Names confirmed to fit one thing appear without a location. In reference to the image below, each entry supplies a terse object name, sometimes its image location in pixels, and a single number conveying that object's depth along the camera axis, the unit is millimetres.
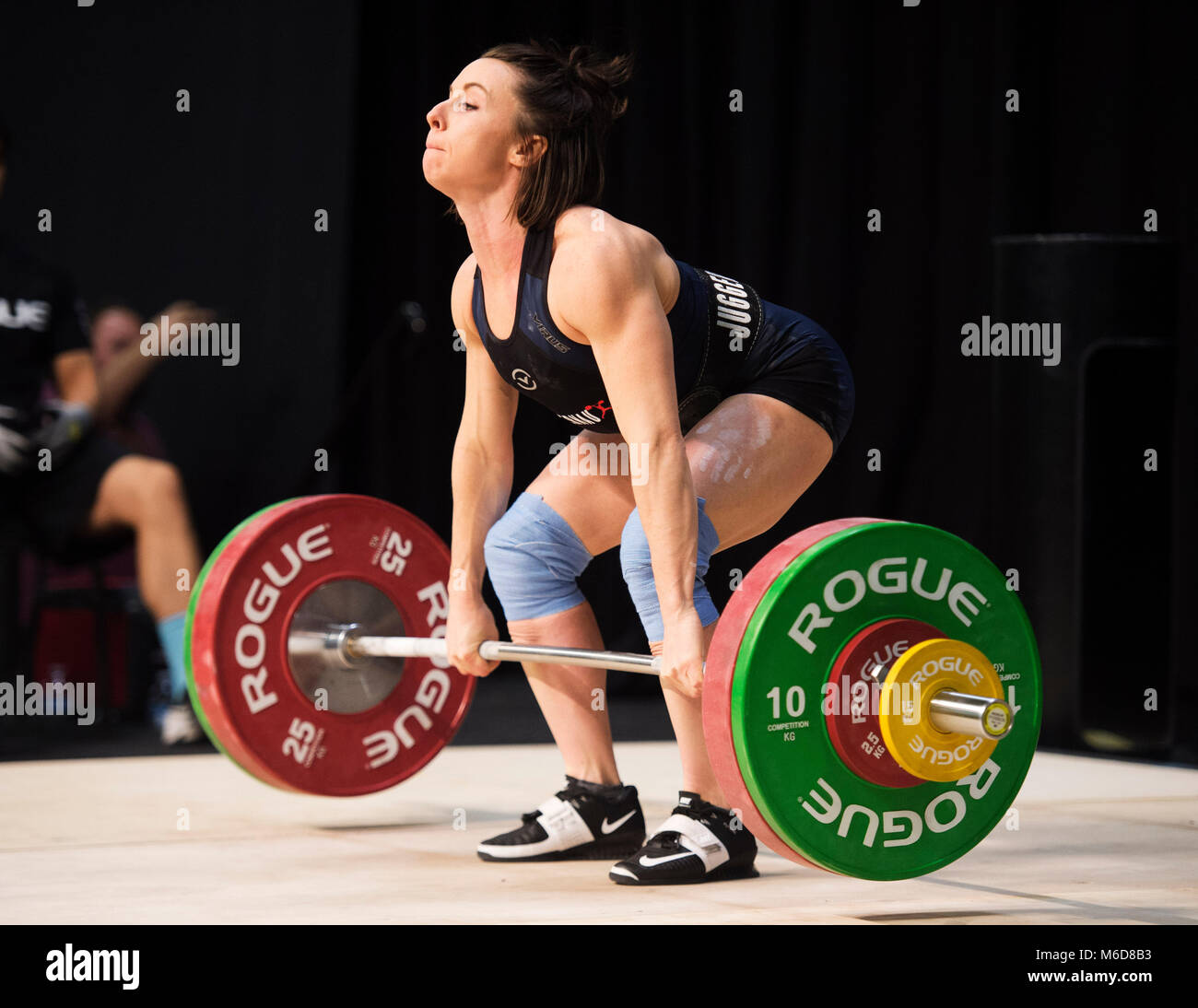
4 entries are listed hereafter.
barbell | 3787
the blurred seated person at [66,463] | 8117
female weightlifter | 4230
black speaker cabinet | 7434
